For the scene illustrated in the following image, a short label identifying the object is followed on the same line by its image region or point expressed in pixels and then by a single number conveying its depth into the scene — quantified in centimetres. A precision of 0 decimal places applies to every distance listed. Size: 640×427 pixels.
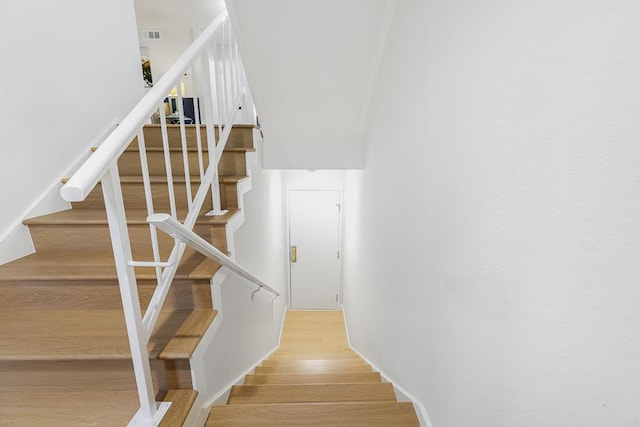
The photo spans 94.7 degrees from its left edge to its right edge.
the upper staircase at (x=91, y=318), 110
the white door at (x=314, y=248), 461
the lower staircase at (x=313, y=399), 129
